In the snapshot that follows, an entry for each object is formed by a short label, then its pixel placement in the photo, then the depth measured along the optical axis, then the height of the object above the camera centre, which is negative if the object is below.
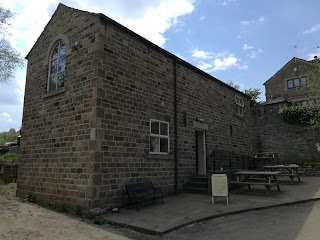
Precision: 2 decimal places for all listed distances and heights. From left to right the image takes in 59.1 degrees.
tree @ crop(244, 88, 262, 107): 38.45 +9.85
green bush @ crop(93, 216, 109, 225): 7.32 -1.41
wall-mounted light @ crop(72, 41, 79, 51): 9.66 +4.09
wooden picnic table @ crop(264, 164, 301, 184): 13.89 -0.08
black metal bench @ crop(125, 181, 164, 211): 8.59 -0.83
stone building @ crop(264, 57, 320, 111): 31.07 +9.68
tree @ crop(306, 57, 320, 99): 16.75 +4.80
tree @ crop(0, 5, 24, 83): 15.11 +5.69
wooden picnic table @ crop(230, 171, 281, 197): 10.76 -0.62
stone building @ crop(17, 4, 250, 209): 8.60 +1.81
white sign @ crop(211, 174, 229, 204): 9.27 -0.64
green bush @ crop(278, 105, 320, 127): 21.68 +4.13
